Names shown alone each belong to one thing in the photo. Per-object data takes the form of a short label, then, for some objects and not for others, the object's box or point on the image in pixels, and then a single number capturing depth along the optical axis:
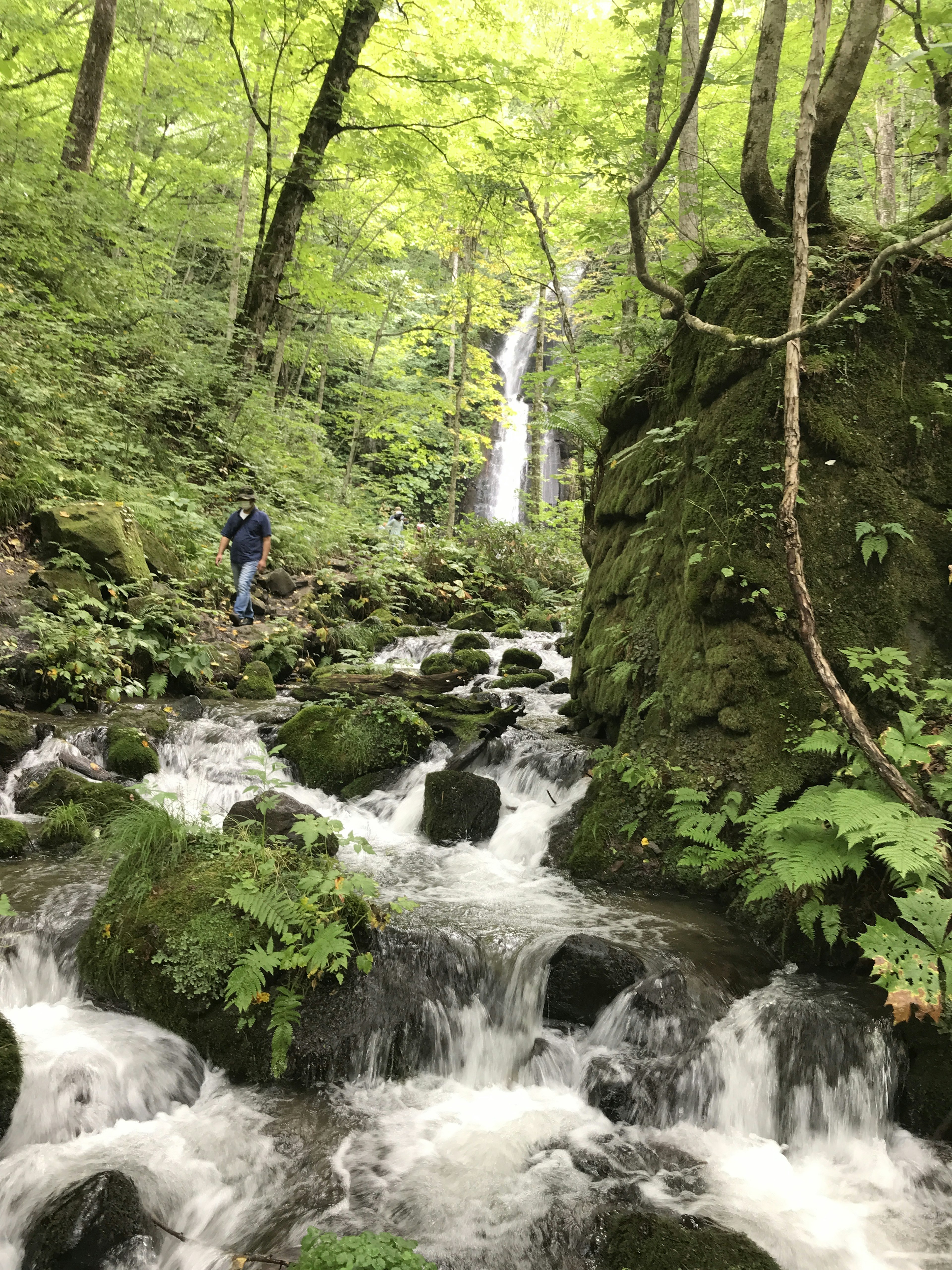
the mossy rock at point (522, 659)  11.98
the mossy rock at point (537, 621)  15.76
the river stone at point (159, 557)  10.45
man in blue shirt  10.75
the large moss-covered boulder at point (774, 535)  5.50
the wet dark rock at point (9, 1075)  3.60
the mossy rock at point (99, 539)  9.31
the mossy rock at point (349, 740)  7.83
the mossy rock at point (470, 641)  12.93
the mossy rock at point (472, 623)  14.82
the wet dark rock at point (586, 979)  4.50
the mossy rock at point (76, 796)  6.22
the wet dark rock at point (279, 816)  5.56
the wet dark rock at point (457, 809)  6.97
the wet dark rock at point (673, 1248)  3.01
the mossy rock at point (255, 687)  9.73
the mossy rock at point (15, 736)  6.73
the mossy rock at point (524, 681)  11.03
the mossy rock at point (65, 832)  5.82
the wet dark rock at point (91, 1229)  3.00
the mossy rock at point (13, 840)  5.63
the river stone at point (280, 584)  12.54
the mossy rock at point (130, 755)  7.20
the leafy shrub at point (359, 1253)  2.61
